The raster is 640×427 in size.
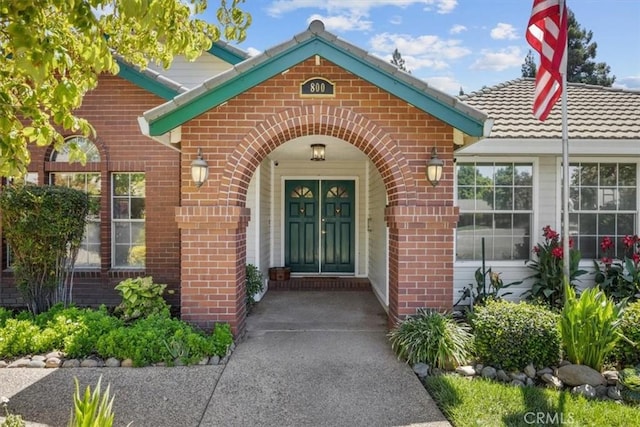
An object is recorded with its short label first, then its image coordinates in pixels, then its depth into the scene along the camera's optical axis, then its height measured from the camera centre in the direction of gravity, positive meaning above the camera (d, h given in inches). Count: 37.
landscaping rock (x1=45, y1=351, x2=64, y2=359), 195.0 -70.1
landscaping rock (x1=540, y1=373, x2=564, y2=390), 176.9 -75.5
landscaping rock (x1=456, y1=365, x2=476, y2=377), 183.3 -72.9
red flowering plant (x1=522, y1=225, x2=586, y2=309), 255.0 -38.0
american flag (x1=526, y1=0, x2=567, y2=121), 209.5 +89.6
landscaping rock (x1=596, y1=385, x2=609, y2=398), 171.6 -76.9
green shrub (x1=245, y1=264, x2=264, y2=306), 284.2 -51.0
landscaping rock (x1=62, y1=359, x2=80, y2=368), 189.9 -72.2
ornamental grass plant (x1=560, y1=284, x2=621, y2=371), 179.5 -53.1
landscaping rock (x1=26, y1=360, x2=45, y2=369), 189.6 -72.3
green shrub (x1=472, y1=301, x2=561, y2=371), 184.5 -59.3
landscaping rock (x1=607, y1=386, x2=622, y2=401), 168.2 -76.6
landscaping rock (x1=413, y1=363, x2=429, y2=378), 182.5 -72.3
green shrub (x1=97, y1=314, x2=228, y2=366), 189.8 -64.1
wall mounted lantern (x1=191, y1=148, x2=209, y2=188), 205.8 +21.5
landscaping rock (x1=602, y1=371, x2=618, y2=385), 176.6 -74.0
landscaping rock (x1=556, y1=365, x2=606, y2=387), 173.3 -71.5
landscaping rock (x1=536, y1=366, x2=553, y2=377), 183.2 -73.1
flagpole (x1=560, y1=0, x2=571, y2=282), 213.6 +23.5
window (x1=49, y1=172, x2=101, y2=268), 293.4 -3.5
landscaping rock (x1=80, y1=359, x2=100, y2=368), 190.7 -72.6
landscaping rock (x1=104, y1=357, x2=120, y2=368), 189.8 -71.8
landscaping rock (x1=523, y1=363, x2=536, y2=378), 183.0 -72.9
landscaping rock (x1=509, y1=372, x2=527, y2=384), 180.9 -74.6
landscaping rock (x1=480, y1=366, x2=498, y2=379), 181.9 -73.2
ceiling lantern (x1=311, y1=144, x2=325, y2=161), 293.9 +46.1
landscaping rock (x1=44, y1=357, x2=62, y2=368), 190.2 -71.9
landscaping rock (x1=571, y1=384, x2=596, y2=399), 168.3 -75.5
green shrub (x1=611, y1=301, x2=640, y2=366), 187.5 -61.5
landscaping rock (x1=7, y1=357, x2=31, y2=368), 190.1 -72.2
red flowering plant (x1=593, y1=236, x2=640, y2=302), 256.5 -38.5
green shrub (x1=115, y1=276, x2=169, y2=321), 235.0 -52.0
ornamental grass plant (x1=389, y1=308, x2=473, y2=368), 187.6 -62.0
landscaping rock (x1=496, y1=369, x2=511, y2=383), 181.6 -74.9
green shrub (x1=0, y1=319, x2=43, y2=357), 197.6 -64.3
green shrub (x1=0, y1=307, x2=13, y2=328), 219.9 -58.9
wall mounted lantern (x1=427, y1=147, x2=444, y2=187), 207.2 +22.7
